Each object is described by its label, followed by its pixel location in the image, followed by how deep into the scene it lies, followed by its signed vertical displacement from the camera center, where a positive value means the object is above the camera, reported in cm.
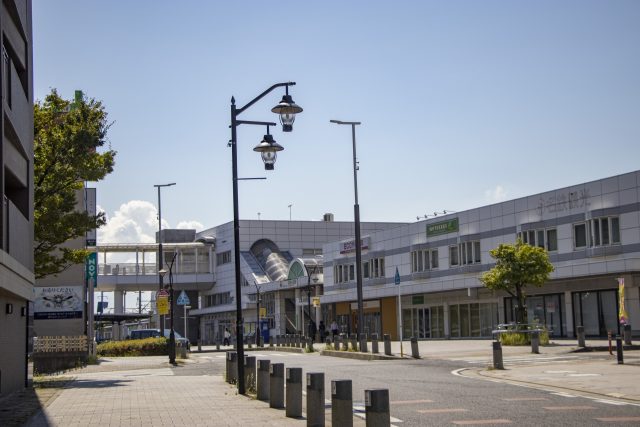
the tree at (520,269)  3878 +171
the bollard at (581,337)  3256 -120
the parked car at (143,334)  5594 -121
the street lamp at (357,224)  3781 +382
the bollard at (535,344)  3162 -137
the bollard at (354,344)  3674 -143
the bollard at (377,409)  982 -112
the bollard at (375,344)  3379 -133
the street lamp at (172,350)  3534 -145
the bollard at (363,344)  3497 -136
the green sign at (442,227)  5504 +527
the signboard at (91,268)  4306 +244
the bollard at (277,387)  1534 -133
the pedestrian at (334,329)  5428 -114
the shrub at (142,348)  4625 -174
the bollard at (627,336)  3247 -120
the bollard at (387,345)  3278 -135
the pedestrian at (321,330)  6189 -136
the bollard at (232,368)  2108 -135
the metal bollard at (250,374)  1850 -133
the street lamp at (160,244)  5303 +472
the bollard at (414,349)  3159 -146
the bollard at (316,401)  1243 -130
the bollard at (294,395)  1397 -134
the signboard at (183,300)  5513 +91
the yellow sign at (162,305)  4203 +47
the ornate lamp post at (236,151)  1847 +363
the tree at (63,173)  2650 +444
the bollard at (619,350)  2386 -128
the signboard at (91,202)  5044 +699
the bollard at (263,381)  1658 -131
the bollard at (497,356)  2441 -138
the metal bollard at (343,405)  1079 -118
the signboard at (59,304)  4628 +68
